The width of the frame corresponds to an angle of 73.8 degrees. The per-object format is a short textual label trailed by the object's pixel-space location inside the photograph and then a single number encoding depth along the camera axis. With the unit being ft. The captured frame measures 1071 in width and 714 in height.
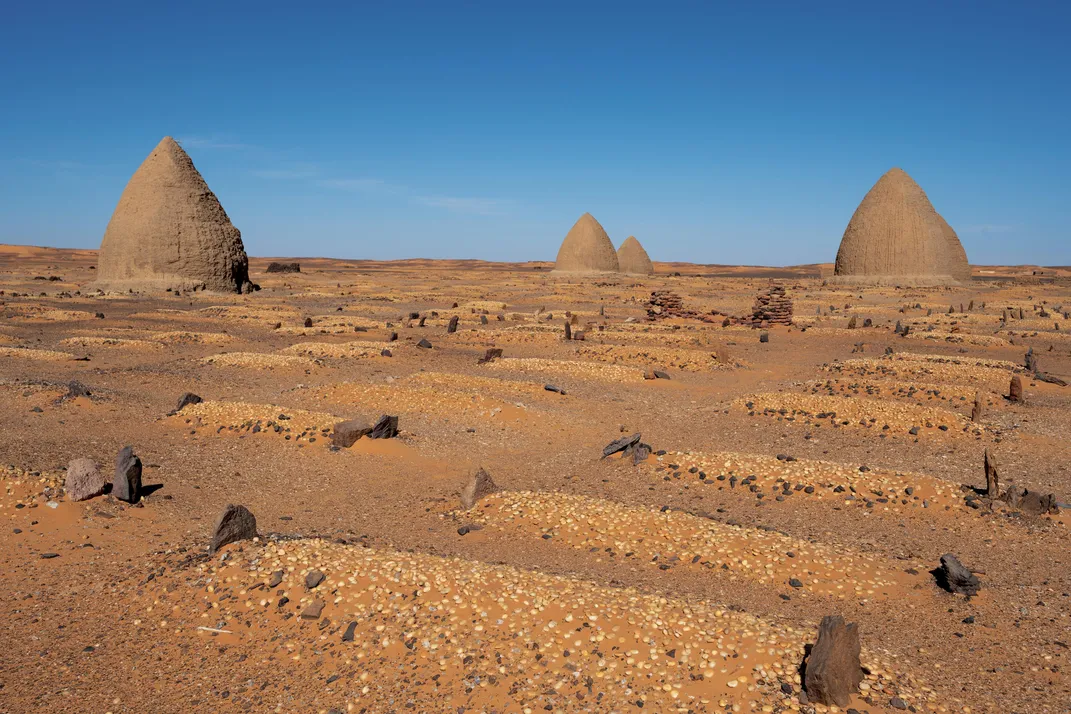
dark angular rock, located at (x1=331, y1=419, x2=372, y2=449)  30.76
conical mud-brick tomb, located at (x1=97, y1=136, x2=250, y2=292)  94.73
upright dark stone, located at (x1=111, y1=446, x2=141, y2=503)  22.59
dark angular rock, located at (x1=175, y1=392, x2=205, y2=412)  34.41
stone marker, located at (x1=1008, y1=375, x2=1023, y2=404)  39.88
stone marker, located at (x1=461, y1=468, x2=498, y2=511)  24.18
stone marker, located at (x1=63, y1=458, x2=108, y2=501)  22.12
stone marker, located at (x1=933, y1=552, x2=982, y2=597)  18.02
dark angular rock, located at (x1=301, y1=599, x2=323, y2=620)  16.15
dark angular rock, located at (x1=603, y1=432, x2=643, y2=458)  30.48
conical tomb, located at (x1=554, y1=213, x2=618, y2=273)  177.47
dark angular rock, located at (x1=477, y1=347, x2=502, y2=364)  53.78
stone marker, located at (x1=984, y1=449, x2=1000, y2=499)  24.38
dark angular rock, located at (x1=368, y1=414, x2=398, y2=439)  31.35
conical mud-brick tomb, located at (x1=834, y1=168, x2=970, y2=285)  130.62
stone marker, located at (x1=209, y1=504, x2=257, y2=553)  18.56
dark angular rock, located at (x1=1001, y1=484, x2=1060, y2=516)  23.35
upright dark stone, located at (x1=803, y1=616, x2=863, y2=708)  13.12
